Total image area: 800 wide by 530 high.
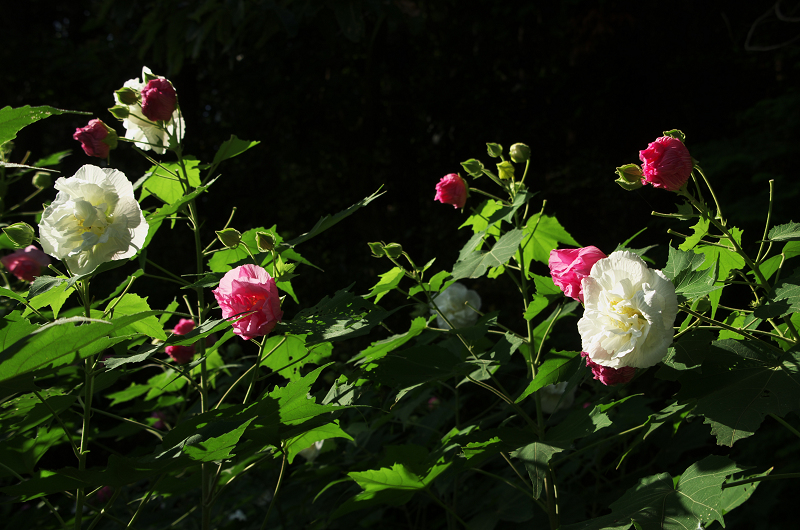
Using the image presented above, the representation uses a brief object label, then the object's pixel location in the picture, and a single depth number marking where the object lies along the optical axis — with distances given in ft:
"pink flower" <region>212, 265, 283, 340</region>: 2.58
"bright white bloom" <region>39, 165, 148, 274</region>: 2.49
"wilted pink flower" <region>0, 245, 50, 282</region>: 4.72
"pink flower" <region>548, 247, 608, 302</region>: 2.39
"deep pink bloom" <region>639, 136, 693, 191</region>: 2.39
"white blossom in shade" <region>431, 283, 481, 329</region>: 5.24
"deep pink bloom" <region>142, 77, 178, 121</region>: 3.12
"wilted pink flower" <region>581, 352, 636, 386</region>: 2.38
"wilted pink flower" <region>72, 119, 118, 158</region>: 3.31
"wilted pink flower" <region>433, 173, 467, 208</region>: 3.64
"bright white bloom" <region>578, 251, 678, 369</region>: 2.11
